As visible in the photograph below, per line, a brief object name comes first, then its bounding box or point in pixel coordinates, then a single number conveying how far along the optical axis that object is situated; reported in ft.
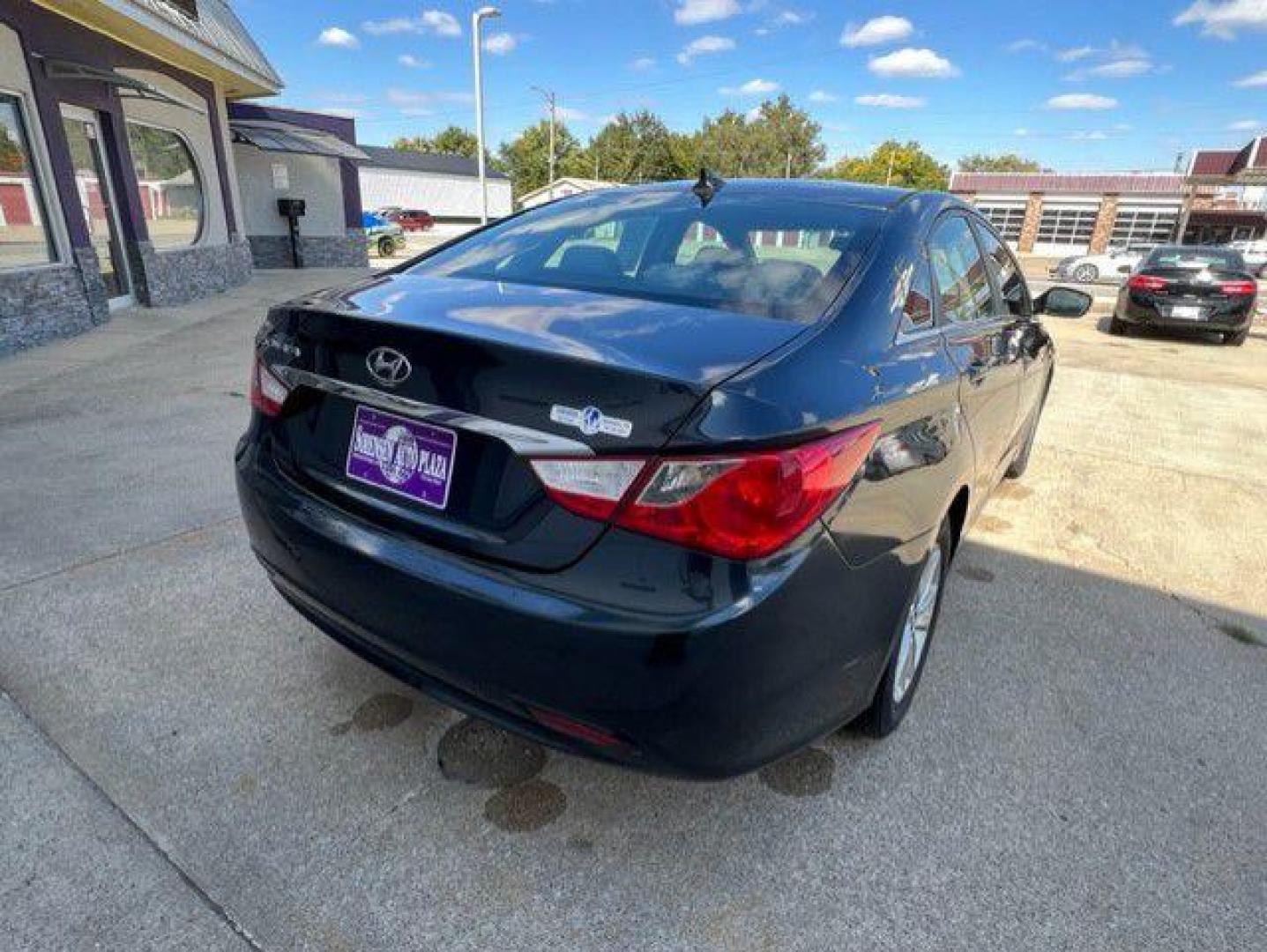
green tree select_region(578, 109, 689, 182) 245.04
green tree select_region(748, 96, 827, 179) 250.98
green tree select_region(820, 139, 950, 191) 227.81
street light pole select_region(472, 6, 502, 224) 60.29
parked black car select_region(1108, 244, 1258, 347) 34.09
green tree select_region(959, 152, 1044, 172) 341.21
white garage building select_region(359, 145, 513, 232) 166.09
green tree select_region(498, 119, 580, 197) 260.21
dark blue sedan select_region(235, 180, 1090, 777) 4.63
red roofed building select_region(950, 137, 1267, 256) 135.13
